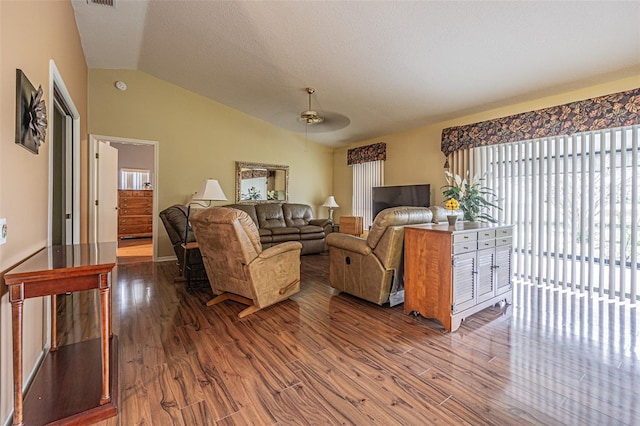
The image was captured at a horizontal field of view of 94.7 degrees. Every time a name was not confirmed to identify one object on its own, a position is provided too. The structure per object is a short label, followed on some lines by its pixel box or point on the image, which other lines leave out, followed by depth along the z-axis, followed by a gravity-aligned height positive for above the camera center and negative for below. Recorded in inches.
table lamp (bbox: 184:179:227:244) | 160.7 +9.7
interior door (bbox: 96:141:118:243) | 192.4 +10.8
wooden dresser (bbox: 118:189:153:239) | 295.9 -4.1
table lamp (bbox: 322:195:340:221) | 281.9 +6.4
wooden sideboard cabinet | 95.8 -20.0
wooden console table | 50.3 -29.3
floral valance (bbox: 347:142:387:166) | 239.8 +49.4
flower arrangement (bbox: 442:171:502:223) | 123.7 +6.9
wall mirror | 245.0 +24.0
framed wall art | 59.0 +20.5
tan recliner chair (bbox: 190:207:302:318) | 102.9 -19.3
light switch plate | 51.5 -4.0
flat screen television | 204.4 +11.3
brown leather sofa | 219.1 -12.1
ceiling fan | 167.0 +67.8
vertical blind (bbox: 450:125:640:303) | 125.8 +2.6
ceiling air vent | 125.5 +89.0
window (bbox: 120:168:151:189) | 308.8 +32.7
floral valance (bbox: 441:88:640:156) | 121.5 +44.0
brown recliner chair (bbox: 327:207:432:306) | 110.7 -18.3
